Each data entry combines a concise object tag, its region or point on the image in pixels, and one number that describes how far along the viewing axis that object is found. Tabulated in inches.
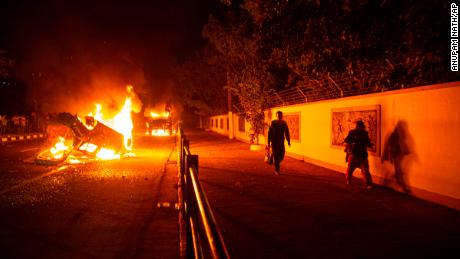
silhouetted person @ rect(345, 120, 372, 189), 321.1
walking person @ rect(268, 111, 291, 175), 408.8
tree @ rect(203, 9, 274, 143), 724.9
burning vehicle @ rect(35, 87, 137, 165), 526.0
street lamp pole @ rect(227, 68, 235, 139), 1159.0
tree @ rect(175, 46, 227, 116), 1694.9
